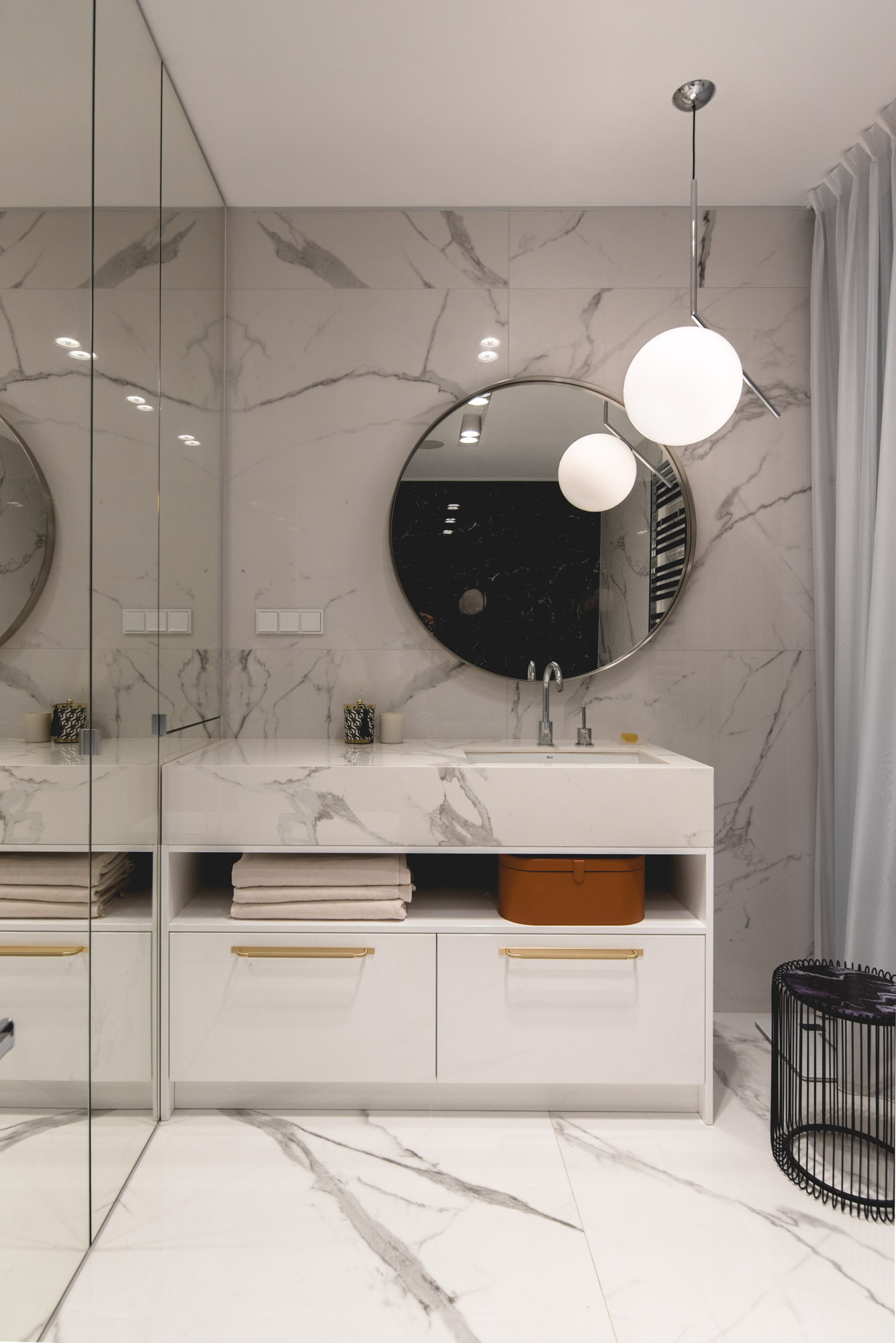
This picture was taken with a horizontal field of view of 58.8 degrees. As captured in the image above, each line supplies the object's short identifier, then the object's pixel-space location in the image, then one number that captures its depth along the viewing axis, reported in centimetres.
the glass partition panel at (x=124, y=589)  143
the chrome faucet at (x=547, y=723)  227
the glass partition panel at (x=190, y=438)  186
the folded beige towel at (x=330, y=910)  183
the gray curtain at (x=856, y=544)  193
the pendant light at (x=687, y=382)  175
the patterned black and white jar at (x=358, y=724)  223
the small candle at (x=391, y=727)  224
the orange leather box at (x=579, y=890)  183
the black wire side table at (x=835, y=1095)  157
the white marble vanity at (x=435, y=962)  180
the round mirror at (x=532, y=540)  233
